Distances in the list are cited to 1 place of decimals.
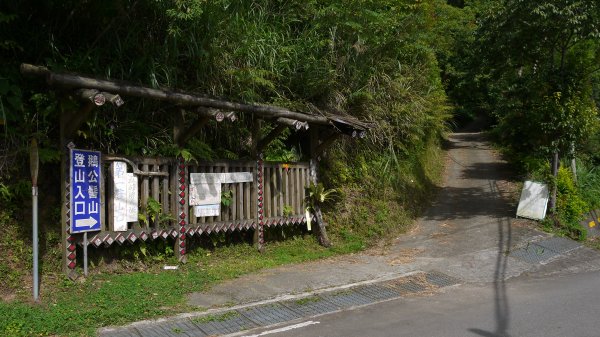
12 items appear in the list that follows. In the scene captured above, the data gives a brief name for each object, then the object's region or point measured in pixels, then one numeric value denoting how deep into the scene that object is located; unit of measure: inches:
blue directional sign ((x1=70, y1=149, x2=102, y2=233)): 270.5
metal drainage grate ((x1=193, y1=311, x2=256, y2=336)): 235.6
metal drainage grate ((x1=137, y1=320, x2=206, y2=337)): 227.0
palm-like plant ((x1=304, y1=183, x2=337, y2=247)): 429.1
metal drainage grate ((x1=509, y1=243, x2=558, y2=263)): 408.2
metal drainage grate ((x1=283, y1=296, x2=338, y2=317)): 270.1
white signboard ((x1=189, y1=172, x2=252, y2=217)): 336.5
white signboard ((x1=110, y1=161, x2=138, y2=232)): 290.8
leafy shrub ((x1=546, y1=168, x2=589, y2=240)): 481.4
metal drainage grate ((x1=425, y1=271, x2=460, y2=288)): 342.6
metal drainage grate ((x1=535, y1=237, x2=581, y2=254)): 437.6
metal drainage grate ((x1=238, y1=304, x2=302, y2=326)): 253.6
